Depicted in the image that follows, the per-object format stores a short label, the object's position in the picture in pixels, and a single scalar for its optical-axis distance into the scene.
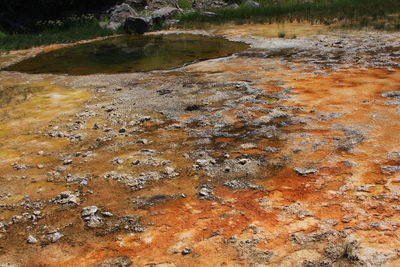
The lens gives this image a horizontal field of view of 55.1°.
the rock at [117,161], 5.71
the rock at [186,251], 3.74
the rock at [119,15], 22.62
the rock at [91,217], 4.36
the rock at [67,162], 5.85
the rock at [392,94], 7.53
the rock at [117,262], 3.68
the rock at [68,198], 4.80
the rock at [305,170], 5.03
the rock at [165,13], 23.14
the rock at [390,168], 4.87
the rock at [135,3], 26.80
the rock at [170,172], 5.27
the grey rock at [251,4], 25.50
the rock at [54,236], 4.13
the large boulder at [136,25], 20.80
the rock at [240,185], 4.83
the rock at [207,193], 4.66
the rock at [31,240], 4.11
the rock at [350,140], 5.59
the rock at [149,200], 4.64
